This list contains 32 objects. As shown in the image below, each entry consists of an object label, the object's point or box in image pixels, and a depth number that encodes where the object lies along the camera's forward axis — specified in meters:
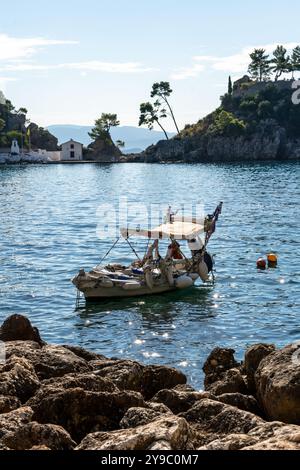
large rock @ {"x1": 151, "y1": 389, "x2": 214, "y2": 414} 15.80
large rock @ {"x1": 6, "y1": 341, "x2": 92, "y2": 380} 17.86
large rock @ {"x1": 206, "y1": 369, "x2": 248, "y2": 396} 17.88
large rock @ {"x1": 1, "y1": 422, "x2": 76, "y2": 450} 12.36
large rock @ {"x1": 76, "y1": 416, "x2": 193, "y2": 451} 11.30
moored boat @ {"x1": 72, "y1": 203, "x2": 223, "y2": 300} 35.66
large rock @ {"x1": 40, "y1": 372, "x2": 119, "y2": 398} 15.12
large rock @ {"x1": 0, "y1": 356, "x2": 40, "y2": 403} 15.54
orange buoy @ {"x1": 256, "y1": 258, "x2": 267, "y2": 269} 43.41
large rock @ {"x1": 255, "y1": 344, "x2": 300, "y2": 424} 14.27
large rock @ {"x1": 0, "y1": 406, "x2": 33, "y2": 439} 12.67
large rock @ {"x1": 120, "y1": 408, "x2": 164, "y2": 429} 13.20
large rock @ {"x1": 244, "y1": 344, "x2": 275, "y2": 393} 18.45
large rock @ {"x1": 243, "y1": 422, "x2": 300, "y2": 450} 11.11
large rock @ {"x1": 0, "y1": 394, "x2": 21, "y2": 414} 14.48
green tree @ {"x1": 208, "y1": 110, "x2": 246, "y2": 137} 182.75
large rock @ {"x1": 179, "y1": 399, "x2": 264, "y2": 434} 13.30
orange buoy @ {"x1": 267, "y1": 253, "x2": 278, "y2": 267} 44.16
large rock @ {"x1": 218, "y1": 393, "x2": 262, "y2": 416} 15.84
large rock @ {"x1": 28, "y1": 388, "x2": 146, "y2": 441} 14.04
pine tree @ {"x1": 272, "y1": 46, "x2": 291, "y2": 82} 196.38
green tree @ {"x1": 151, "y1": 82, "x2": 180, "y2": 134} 196.75
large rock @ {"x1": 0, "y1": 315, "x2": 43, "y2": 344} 24.27
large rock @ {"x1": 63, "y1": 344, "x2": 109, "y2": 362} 22.31
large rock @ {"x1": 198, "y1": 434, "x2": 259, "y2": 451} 11.68
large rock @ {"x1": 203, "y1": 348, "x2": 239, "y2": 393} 21.64
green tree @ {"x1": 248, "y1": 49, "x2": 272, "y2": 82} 198.62
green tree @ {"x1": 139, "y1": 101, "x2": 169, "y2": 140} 198.38
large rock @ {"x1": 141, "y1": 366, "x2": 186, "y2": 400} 18.38
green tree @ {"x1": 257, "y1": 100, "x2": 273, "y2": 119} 186.88
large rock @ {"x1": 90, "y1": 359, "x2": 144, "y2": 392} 17.31
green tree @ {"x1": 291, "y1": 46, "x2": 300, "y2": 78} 194.55
